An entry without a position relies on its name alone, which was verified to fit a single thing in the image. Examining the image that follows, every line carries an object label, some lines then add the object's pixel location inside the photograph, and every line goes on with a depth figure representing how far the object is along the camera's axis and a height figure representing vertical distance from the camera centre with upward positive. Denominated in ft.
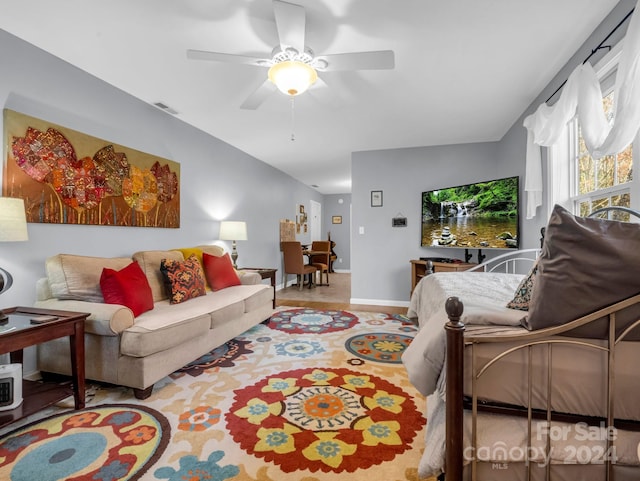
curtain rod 5.65 +4.07
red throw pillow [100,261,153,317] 7.14 -1.28
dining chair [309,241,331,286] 21.20 -1.57
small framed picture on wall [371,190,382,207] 15.99 +2.02
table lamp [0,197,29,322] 5.56 +0.28
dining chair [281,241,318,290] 19.40 -1.67
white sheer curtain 4.95 +2.63
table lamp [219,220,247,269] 13.53 +0.25
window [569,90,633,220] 6.36 +1.36
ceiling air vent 10.35 +4.60
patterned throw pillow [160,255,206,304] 9.09 -1.35
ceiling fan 6.05 +3.82
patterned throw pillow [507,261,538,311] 4.11 -0.85
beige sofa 6.31 -2.15
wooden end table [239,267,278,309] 13.52 -1.67
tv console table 12.66 -1.42
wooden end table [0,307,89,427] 5.15 -1.90
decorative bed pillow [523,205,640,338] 2.81 -0.35
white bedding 3.35 -1.55
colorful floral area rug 4.47 -3.49
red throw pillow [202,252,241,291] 10.82 -1.32
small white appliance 5.38 -2.70
